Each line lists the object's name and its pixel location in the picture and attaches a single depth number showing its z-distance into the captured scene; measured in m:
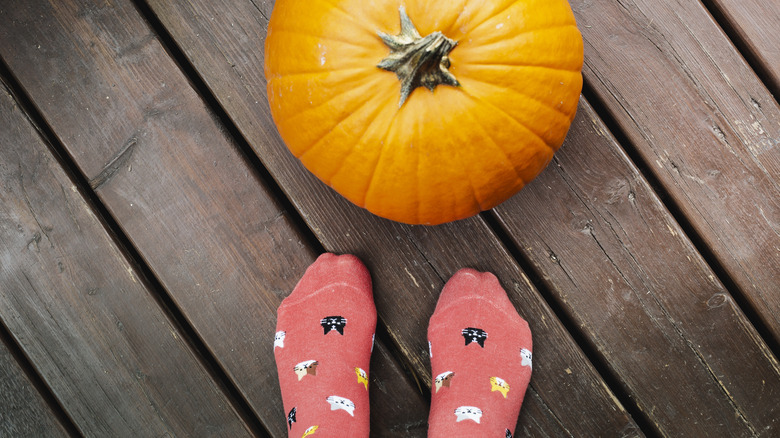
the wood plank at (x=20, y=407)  0.80
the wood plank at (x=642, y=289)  0.77
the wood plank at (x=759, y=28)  0.76
